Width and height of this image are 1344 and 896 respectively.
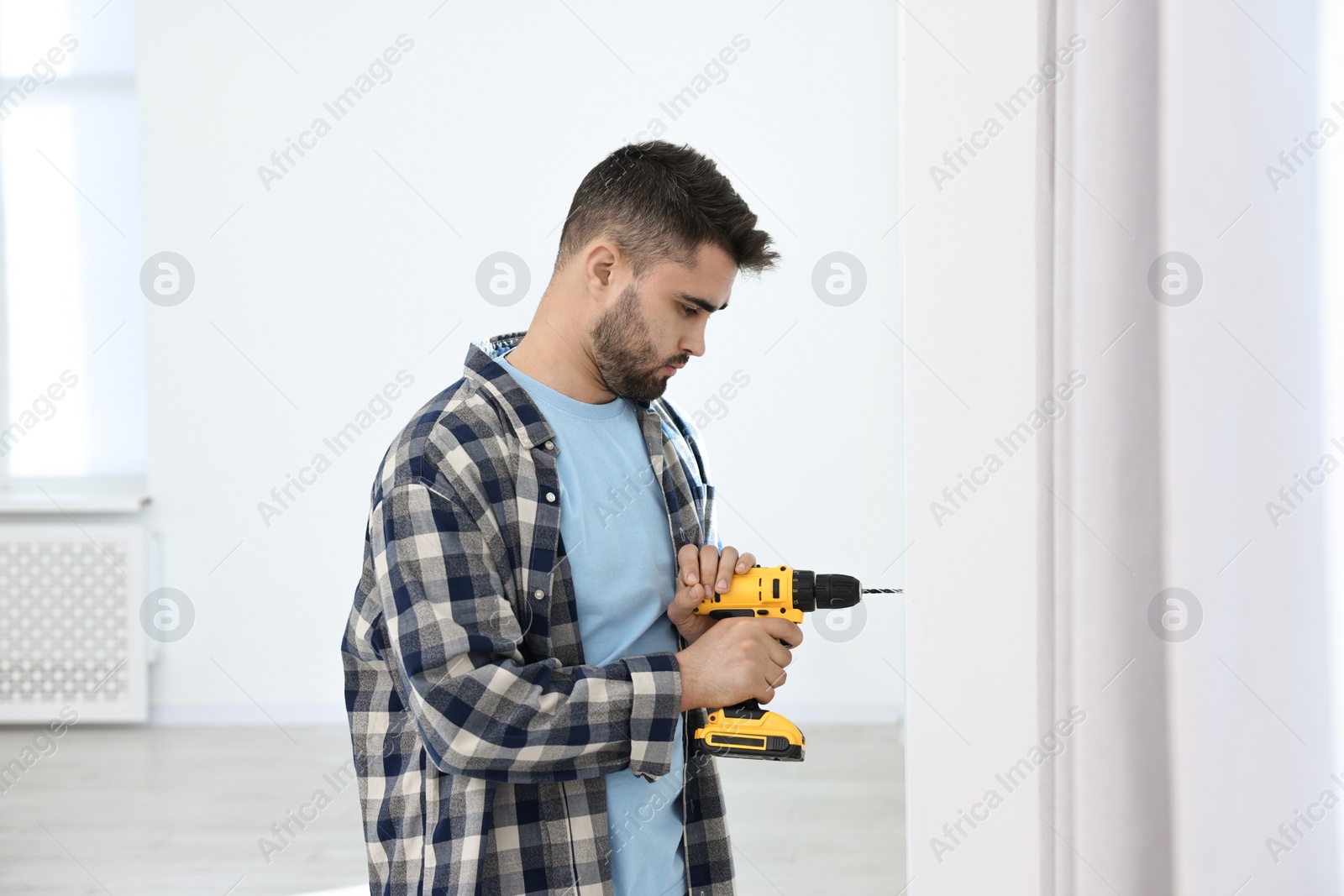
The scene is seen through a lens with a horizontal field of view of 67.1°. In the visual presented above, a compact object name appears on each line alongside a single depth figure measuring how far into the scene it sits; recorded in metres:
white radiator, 3.77
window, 3.96
